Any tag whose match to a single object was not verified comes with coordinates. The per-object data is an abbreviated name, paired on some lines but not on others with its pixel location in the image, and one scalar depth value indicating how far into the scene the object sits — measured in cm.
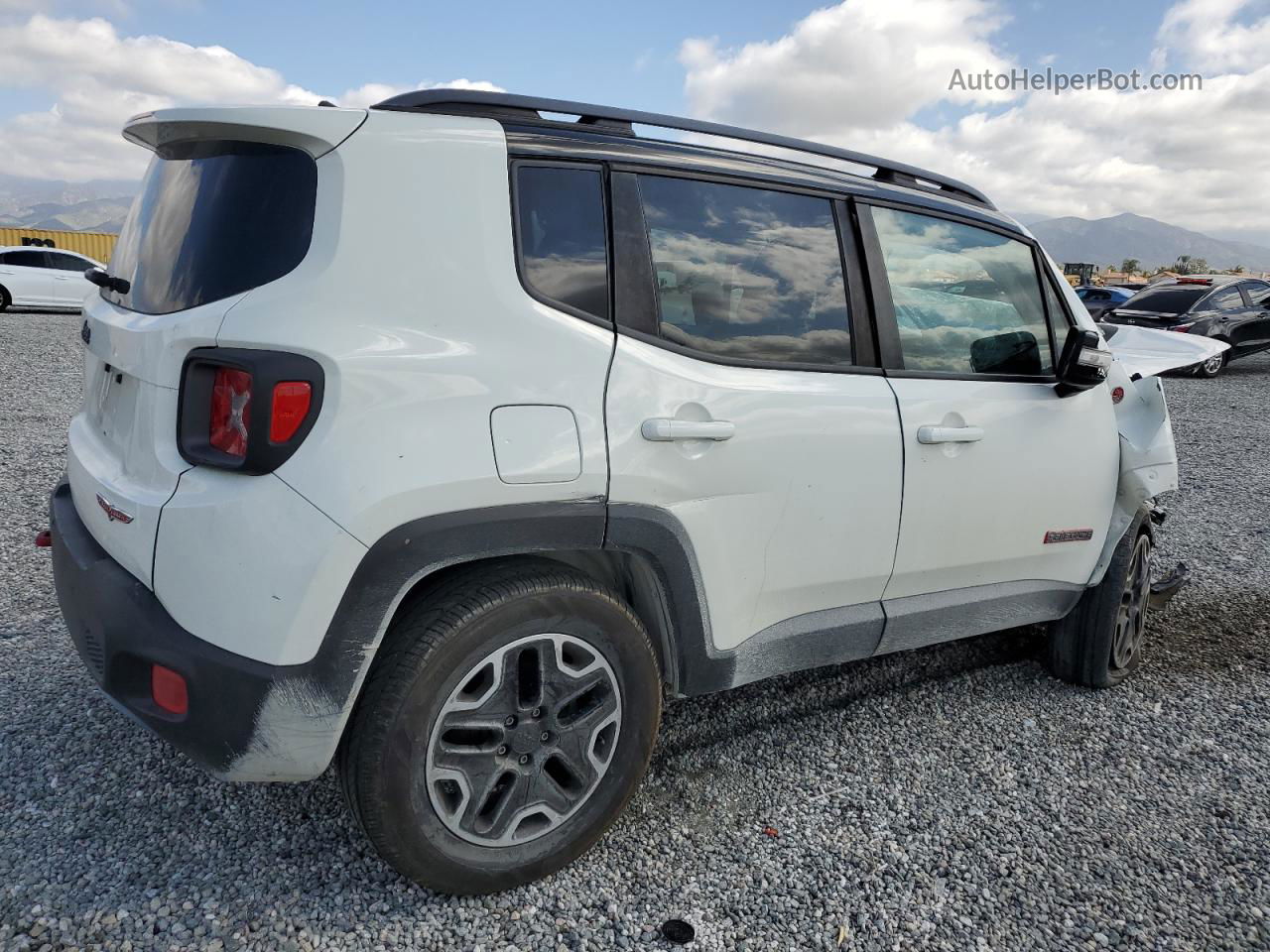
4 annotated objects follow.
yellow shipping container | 3716
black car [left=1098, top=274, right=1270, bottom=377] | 1530
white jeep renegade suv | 191
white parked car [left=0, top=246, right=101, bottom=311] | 1773
